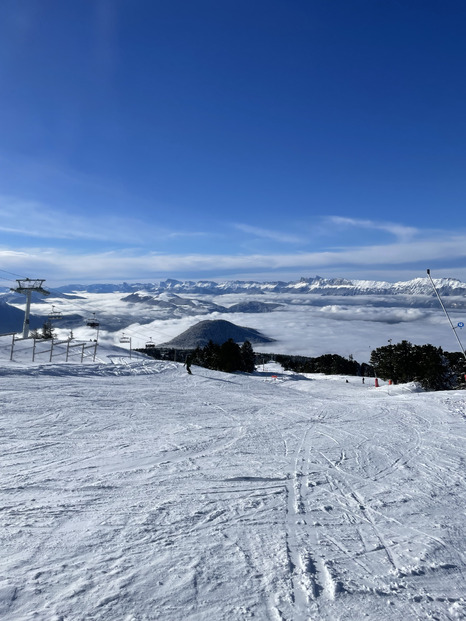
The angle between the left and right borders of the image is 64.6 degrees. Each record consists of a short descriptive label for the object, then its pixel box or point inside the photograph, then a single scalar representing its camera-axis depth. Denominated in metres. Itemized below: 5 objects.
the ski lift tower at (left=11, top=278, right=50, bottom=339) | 40.95
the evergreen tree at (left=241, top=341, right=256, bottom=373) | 89.71
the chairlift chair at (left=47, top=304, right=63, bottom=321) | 43.51
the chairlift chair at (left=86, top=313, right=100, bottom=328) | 53.12
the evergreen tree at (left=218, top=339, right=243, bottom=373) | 79.06
